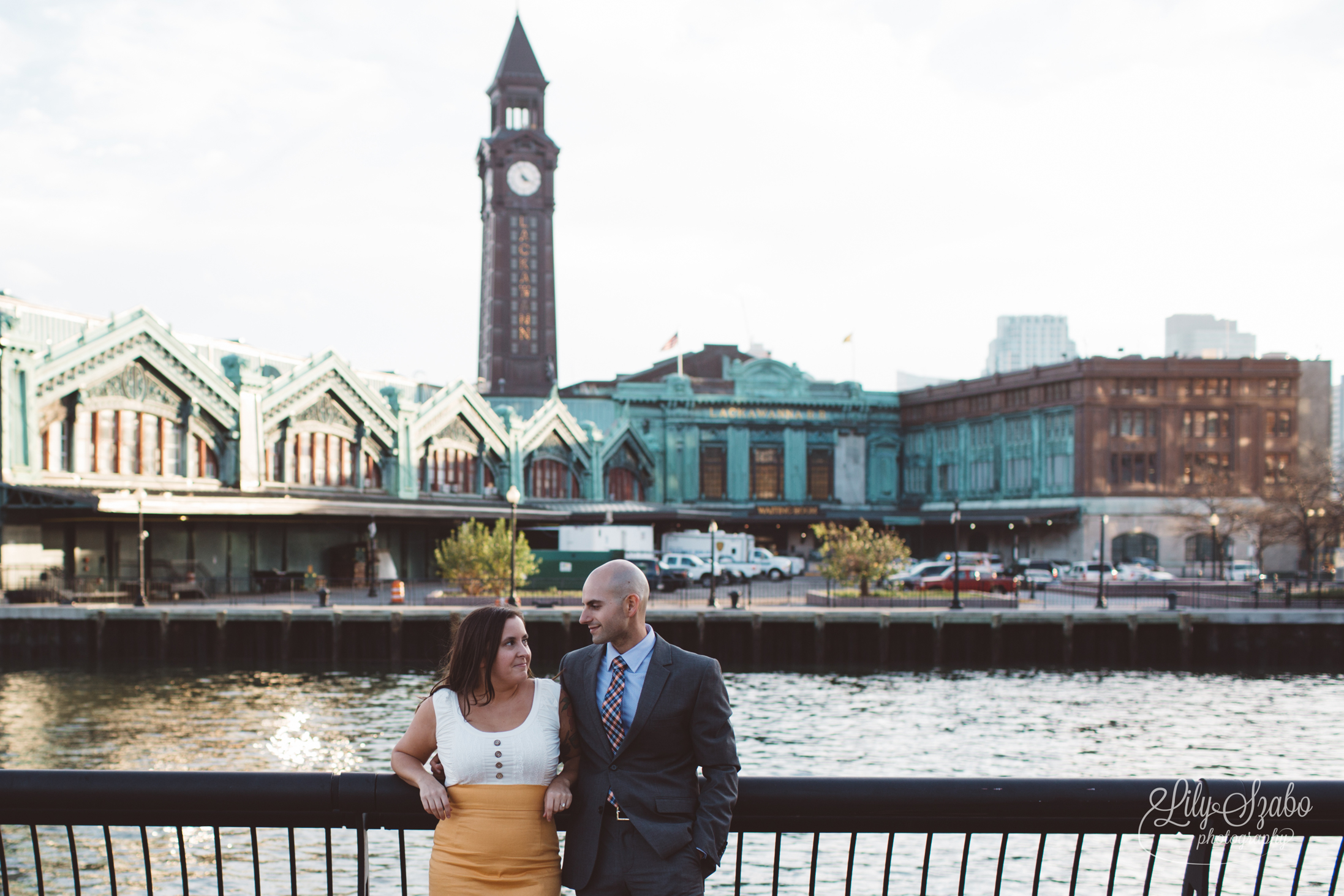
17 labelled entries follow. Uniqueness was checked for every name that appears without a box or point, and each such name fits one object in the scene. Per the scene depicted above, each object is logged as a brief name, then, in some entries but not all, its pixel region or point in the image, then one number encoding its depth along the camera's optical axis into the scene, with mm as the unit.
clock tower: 111875
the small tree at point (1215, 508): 80188
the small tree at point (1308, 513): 63688
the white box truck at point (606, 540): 58719
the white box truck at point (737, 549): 68938
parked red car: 55062
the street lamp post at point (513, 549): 43312
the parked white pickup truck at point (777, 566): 68625
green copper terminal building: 49500
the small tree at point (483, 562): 48719
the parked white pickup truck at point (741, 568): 65375
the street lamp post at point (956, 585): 45406
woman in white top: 5152
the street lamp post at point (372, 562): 52178
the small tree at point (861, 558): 50031
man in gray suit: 5266
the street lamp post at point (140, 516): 43531
